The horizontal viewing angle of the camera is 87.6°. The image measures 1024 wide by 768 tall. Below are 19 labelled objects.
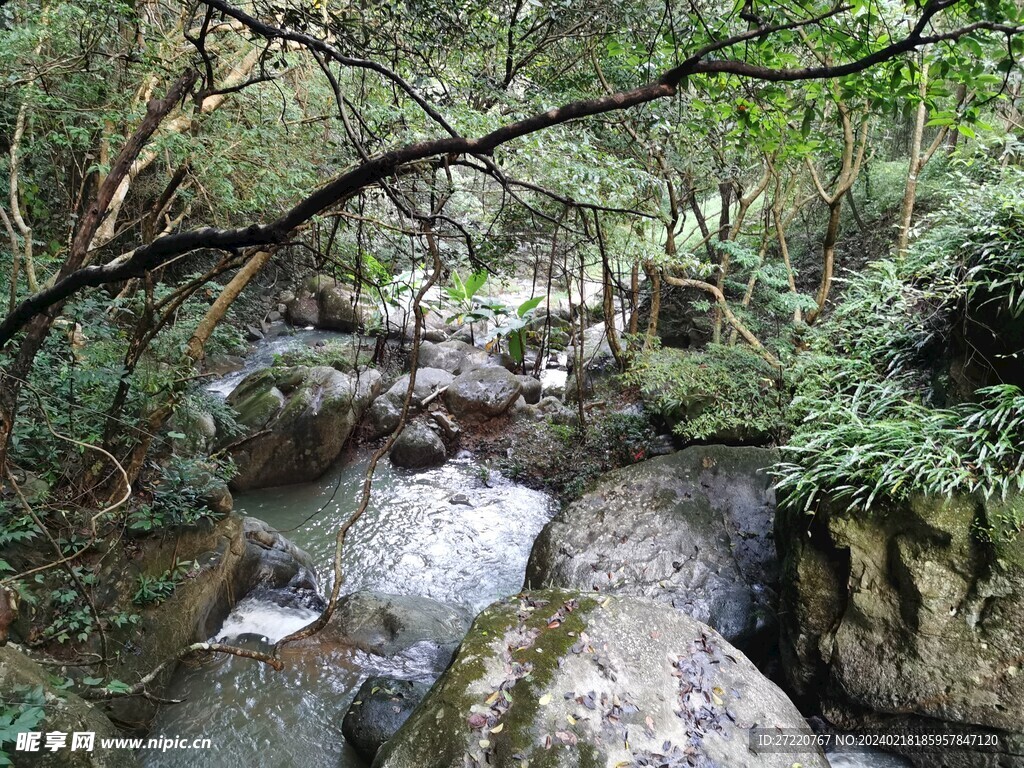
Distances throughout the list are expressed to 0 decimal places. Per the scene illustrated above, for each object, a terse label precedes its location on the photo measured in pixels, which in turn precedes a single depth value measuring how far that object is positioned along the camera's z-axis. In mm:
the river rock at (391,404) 8789
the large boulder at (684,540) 4672
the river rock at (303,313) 13703
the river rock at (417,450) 8297
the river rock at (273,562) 5332
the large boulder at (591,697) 2738
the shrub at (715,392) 5758
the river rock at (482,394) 9484
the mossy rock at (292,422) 7297
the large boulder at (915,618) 3281
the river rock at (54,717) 2703
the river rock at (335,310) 13164
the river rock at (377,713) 3771
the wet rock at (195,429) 4889
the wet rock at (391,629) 4680
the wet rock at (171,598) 3871
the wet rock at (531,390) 10227
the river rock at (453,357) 11688
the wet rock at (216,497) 4777
